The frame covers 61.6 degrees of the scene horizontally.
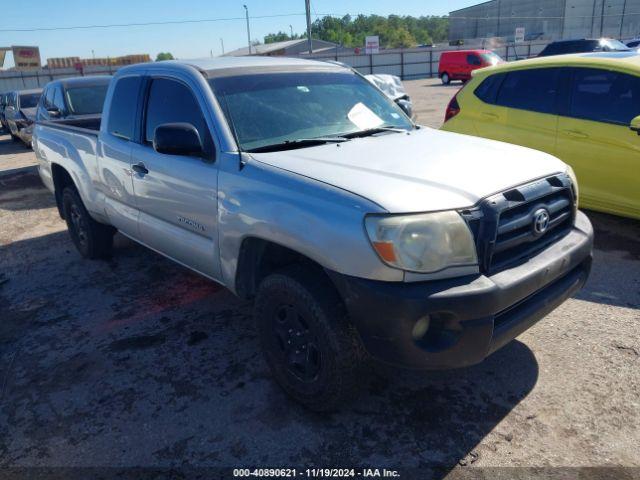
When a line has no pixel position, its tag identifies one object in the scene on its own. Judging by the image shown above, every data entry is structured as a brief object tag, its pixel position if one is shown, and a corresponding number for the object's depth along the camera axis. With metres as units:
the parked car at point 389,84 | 10.98
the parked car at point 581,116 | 4.93
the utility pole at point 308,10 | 35.88
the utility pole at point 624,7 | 62.65
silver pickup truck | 2.38
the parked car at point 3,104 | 17.02
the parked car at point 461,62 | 27.67
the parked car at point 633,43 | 20.55
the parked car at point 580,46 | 19.12
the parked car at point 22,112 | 14.22
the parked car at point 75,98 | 9.32
